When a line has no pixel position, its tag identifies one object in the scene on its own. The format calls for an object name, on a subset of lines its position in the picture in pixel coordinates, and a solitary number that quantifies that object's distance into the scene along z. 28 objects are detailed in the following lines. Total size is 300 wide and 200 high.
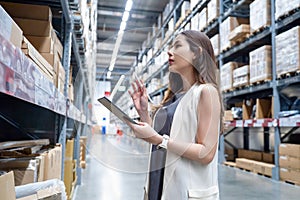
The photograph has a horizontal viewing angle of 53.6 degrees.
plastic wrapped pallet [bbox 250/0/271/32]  4.10
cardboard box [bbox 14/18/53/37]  1.69
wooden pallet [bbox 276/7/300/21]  3.55
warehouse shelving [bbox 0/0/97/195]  1.91
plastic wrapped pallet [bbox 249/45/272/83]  4.04
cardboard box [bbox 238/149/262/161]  4.91
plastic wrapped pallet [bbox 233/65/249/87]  4.57
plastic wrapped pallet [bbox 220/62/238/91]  5.01
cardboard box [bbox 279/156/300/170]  3.53
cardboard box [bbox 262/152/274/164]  4.63
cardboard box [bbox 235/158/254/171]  4.61
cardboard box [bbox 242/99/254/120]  4.75
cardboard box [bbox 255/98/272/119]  4.34
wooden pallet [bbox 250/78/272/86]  4.05
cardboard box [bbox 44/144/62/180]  1.48
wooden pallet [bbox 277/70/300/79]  3.49
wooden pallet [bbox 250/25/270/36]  4.16
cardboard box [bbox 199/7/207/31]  6.12
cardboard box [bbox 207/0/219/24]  5.60
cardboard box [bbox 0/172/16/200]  0.79
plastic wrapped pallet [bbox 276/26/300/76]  3.38
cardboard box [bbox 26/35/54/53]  1.65
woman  1.04
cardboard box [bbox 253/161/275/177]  4.06
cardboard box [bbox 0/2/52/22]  1.75
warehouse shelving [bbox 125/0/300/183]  3.82
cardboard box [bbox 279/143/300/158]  3.55
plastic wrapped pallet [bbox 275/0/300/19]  3.50
